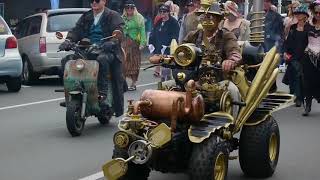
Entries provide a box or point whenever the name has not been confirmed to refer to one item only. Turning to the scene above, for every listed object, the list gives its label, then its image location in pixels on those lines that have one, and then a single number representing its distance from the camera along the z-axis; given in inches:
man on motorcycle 371.2
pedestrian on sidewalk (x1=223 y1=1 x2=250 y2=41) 406.3
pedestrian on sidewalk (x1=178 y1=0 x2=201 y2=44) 440.9
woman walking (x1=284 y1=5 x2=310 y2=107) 458.6
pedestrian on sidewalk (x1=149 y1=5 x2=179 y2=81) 609.9
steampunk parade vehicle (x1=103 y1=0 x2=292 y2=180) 212.7
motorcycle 348.8
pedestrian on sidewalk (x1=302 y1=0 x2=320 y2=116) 438.0
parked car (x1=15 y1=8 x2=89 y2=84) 590.6
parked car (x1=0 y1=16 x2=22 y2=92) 526.9
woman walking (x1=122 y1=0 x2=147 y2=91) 573.0
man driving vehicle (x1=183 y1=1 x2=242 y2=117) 246.5
